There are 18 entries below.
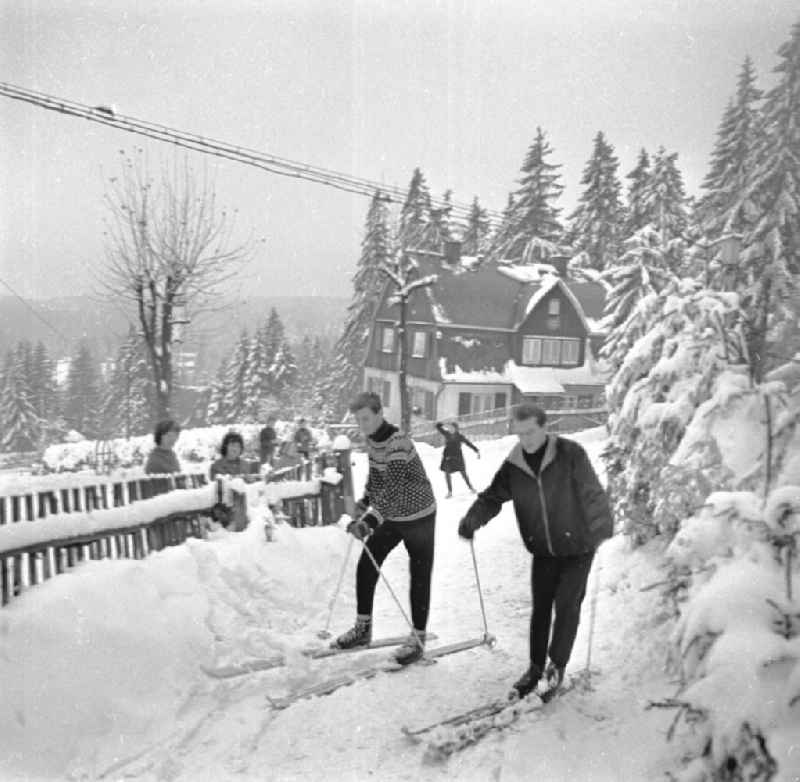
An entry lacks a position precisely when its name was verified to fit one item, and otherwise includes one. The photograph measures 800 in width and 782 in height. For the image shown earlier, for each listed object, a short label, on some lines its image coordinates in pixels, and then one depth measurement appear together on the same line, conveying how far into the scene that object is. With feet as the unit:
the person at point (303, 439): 53.52
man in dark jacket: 11.60
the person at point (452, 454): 41.09
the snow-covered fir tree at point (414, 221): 90.98
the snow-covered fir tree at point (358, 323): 116.06
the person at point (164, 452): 21.85
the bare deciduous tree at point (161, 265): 42.78
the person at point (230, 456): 23.45
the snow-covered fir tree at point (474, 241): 138.90
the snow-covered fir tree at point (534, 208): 115.55
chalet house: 100.83
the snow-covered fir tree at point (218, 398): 174.70
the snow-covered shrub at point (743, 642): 6.69
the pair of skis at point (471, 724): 10.37
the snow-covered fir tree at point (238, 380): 166.09
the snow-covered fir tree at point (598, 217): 66.90
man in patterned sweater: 14.48
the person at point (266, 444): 43.55
